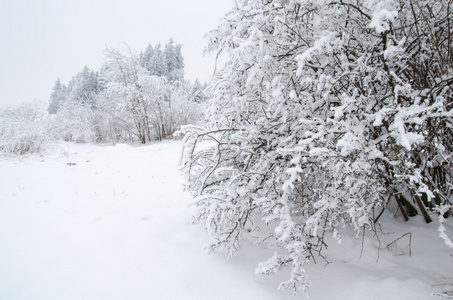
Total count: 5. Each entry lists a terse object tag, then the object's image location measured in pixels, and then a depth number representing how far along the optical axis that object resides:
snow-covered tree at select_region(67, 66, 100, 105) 38.05
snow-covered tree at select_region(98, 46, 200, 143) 16.22
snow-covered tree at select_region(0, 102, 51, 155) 9.27
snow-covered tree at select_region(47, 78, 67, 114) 45.84
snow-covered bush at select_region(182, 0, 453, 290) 1.64
